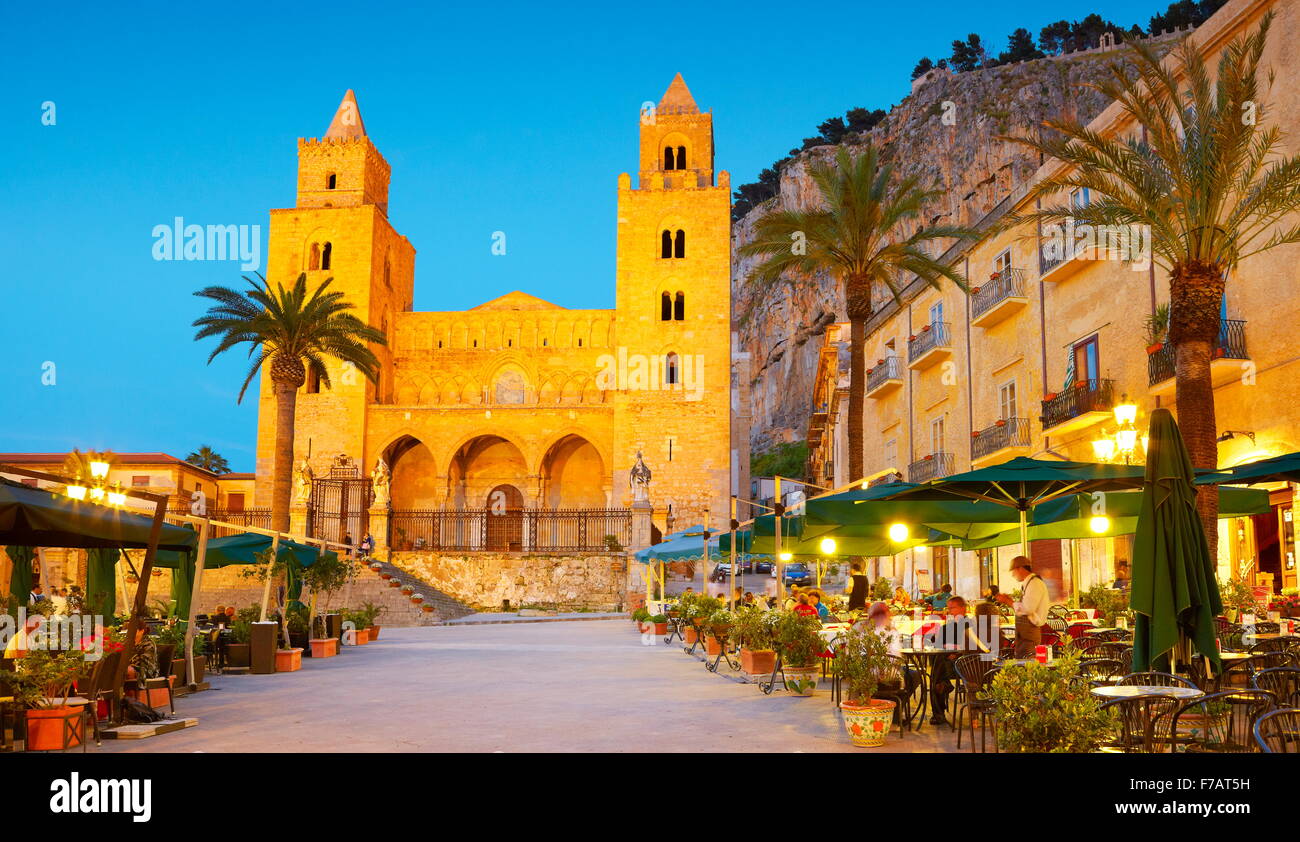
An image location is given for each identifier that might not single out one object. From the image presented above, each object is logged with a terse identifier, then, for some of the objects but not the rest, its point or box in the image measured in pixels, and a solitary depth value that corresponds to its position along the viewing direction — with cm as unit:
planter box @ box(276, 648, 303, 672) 1565
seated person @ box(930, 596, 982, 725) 899
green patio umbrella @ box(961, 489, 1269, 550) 1245
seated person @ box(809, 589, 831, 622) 1510
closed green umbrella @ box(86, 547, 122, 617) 1420
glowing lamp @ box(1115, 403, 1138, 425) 1445
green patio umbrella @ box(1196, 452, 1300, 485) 905
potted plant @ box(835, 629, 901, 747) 800
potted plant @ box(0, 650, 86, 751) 762
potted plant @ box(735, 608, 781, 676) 1280
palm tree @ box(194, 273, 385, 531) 2689
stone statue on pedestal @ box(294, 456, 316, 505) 3441
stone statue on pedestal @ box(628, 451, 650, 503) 3394
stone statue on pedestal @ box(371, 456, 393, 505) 3450
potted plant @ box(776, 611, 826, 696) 1177
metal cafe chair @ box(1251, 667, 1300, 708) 720
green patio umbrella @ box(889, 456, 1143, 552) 920
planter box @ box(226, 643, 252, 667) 1565
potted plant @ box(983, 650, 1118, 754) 570
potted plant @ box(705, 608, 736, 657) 1526
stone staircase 2894
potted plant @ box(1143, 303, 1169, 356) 1747
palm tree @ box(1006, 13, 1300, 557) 1308
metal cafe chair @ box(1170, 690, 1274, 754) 575
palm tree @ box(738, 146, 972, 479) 2008
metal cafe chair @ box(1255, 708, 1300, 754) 491
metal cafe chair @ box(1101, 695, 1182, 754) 592
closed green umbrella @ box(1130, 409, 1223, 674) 732
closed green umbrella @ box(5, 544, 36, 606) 1250
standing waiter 948
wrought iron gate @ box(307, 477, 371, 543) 3725
